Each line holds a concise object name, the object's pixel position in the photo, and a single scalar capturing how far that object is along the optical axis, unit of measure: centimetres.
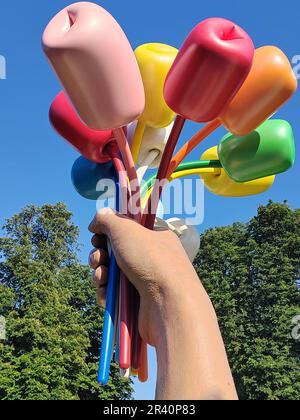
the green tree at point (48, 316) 1547
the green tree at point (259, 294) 1547
